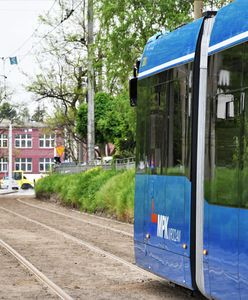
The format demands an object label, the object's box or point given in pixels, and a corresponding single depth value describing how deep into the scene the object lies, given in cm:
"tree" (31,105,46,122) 12479
